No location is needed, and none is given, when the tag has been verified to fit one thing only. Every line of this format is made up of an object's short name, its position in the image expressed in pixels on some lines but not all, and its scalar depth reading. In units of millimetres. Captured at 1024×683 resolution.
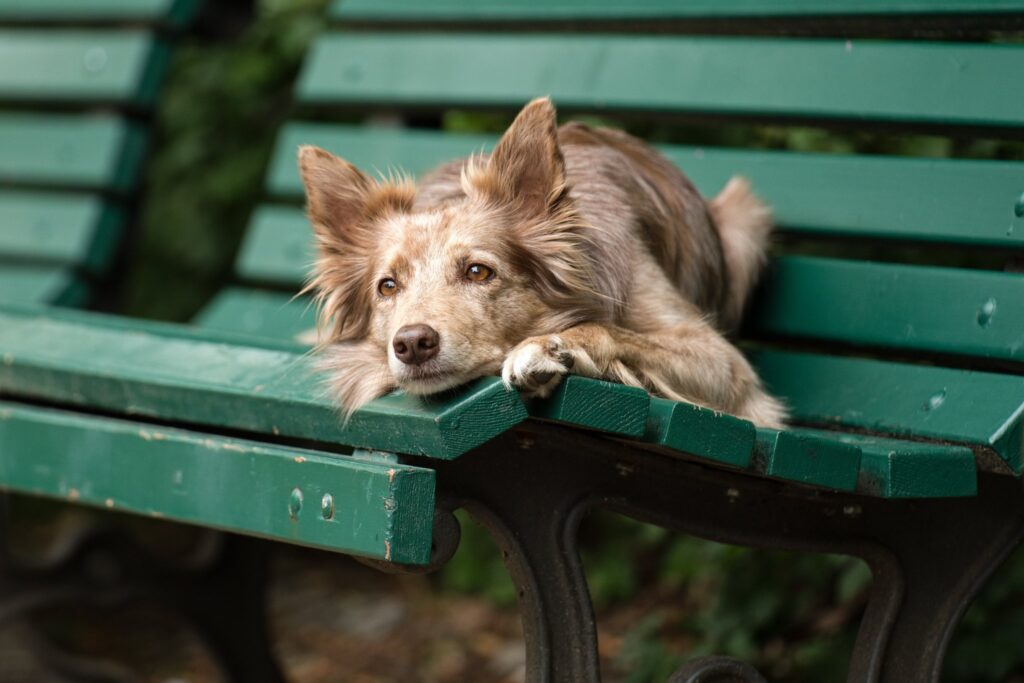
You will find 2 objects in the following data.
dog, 5437
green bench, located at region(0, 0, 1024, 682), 4906
